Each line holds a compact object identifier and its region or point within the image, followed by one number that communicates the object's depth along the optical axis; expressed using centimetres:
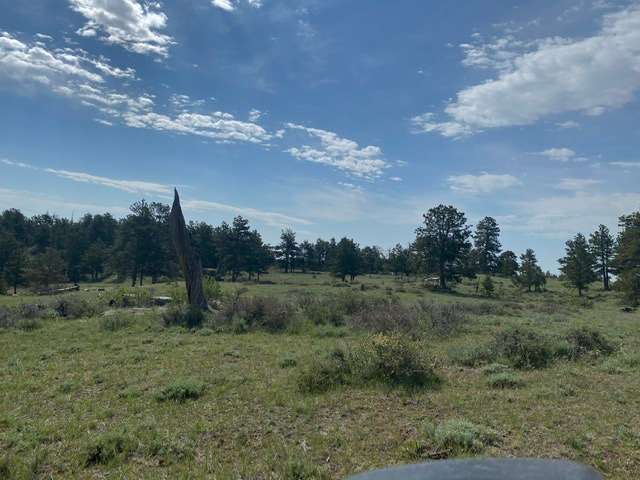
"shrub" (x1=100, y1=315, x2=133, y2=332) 1648
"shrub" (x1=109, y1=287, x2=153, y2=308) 2444
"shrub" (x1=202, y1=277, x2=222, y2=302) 2300
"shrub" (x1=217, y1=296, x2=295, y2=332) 1698
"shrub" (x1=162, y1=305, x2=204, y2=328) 1759
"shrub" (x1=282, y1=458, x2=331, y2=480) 503
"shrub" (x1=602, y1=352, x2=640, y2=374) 990
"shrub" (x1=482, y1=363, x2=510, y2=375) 977
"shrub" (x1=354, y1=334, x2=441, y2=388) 895
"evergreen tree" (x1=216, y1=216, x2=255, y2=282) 6612
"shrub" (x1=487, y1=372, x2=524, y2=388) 871
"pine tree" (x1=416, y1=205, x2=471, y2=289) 5394
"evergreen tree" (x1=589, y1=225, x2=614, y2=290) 5659
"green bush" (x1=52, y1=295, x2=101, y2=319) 2033
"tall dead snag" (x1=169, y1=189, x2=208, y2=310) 2050
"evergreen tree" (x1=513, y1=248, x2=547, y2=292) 5181
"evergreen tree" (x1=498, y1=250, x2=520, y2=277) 6327
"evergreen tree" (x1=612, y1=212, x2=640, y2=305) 3409
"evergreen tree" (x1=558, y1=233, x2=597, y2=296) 4894
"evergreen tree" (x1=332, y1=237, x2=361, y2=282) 6119
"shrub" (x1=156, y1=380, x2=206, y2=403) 801
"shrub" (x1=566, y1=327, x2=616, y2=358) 1167
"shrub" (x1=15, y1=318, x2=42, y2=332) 1622
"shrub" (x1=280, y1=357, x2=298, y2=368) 1077
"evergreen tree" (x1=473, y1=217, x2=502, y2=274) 7888
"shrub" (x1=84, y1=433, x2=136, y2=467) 560
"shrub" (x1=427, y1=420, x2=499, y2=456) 562
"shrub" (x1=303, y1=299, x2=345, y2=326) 1783
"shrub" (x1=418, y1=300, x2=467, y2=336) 1552
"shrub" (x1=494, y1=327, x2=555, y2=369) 1050
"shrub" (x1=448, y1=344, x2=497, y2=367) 1073
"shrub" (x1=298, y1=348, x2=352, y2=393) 855
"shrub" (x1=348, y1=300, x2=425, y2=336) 1509
